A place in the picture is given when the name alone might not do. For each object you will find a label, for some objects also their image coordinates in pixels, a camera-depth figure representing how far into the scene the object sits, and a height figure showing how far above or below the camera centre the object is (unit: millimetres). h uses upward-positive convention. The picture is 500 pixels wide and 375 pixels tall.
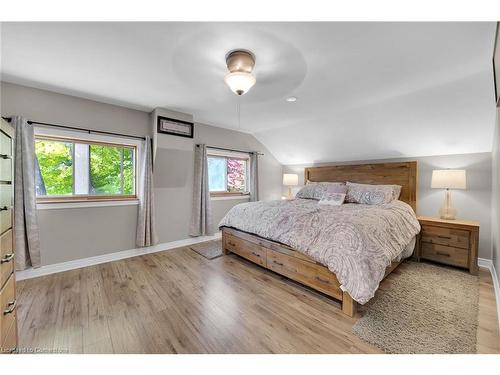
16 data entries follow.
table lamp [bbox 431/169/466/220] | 2676 +37
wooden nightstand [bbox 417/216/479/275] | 2471 -704
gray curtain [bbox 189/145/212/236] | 3703 -195
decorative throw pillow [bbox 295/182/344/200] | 3735 -126
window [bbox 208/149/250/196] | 4168 +209
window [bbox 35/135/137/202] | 2563 +146
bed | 1702 -558
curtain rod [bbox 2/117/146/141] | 2364 +653
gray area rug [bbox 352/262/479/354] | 1399 -1057
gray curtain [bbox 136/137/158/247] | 3111 -282
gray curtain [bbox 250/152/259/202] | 4543 +129
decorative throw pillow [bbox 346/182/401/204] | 3080 -134
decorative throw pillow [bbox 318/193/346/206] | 3184 -241
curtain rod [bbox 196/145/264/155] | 3990 +666
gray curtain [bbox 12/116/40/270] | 2242 -213
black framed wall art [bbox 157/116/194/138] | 3092 +848
